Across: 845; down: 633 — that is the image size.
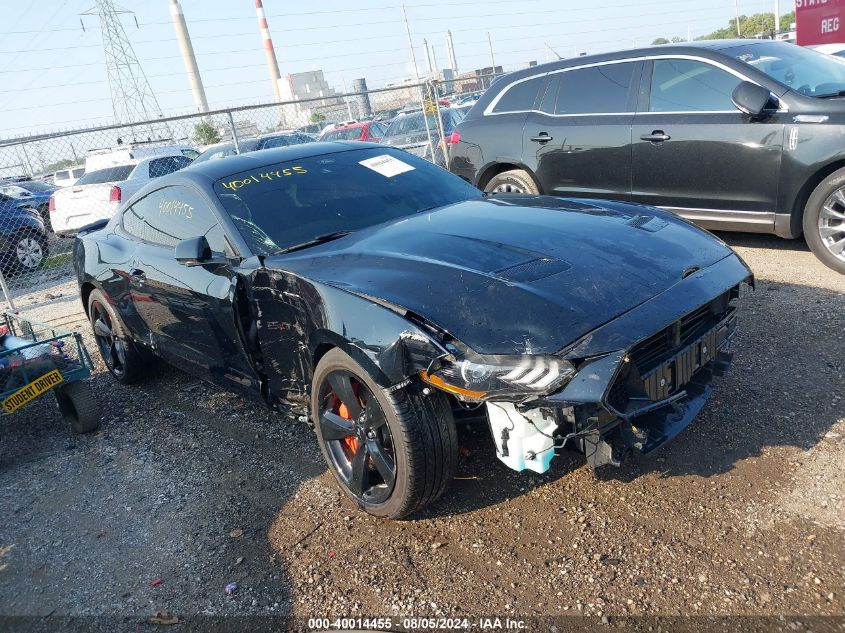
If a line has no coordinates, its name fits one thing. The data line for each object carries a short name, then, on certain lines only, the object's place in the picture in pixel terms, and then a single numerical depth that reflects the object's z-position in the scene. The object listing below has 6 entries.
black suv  5.11
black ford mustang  2.44
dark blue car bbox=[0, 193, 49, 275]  11.45
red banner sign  10.95
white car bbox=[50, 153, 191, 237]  12.17
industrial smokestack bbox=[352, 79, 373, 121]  20.44
